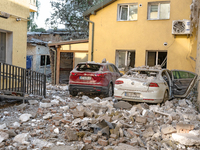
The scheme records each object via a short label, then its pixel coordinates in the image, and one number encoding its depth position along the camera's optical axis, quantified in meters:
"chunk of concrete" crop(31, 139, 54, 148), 4.68
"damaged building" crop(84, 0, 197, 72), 12.72
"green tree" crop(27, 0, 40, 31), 28.09
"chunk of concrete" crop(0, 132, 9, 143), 4.65
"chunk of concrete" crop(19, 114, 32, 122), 6.06
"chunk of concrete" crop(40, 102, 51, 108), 7.65
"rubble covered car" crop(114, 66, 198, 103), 8.00
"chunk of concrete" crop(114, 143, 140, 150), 4.62
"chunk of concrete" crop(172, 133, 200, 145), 4.78
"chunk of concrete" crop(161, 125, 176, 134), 5.29
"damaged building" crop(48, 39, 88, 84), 15.21
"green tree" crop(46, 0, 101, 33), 22.64
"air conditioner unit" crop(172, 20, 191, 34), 12.30
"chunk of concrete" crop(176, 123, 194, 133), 5.32
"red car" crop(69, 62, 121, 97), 9.59
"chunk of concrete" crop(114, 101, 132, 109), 8.02
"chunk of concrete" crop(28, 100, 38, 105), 7.91
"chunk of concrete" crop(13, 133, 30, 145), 4.71
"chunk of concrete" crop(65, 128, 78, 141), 4.97
